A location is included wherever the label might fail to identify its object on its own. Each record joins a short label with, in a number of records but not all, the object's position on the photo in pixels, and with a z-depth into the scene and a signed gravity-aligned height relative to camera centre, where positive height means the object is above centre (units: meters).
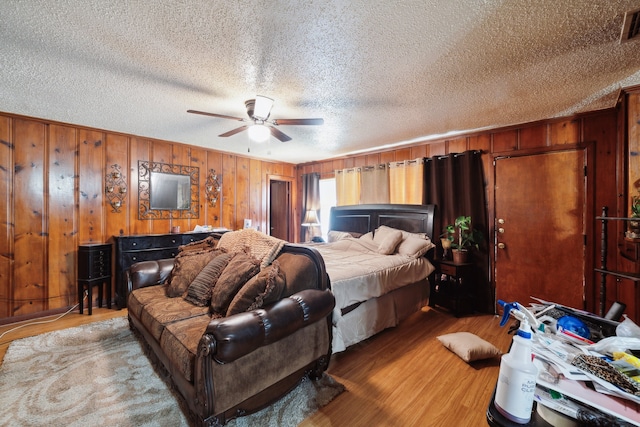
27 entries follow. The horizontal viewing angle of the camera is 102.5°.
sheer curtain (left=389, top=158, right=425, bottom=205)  4.22 +0.54
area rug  1.66 -1.31
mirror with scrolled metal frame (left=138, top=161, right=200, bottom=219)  4.11 +0.39
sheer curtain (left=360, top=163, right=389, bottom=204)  4.69 +0.56
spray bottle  0.70 -0.47
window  5.85 +0.32
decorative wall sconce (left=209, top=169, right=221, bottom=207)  4.79 +0.49
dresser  3.59 -0.52
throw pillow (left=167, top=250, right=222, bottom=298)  2.43 -0.54
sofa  1.39 -0.77
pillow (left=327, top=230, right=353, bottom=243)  4.54 -0.39
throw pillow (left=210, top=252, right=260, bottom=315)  1.98 -0.54
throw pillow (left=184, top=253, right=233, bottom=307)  2.23 -0.61
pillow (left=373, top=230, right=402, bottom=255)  3.54 -0.41
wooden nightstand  3.37 -1.00
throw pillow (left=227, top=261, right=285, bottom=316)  1.70 -0.53
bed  2.47 -0.58
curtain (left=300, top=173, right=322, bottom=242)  5.92 +0.37
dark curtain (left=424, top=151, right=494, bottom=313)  3.60 +0.25
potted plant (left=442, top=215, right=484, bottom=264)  3.47 -0.34
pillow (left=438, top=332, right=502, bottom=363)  2.31 -1.25
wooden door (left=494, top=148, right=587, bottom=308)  2.99 -0.17
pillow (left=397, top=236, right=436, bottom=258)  3.38 -0.44
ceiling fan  2.35 +0.94
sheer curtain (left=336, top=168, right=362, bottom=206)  5.14 +0.56
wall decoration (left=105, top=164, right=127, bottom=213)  3.78 +0.40
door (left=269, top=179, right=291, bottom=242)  6.40 +0.15
